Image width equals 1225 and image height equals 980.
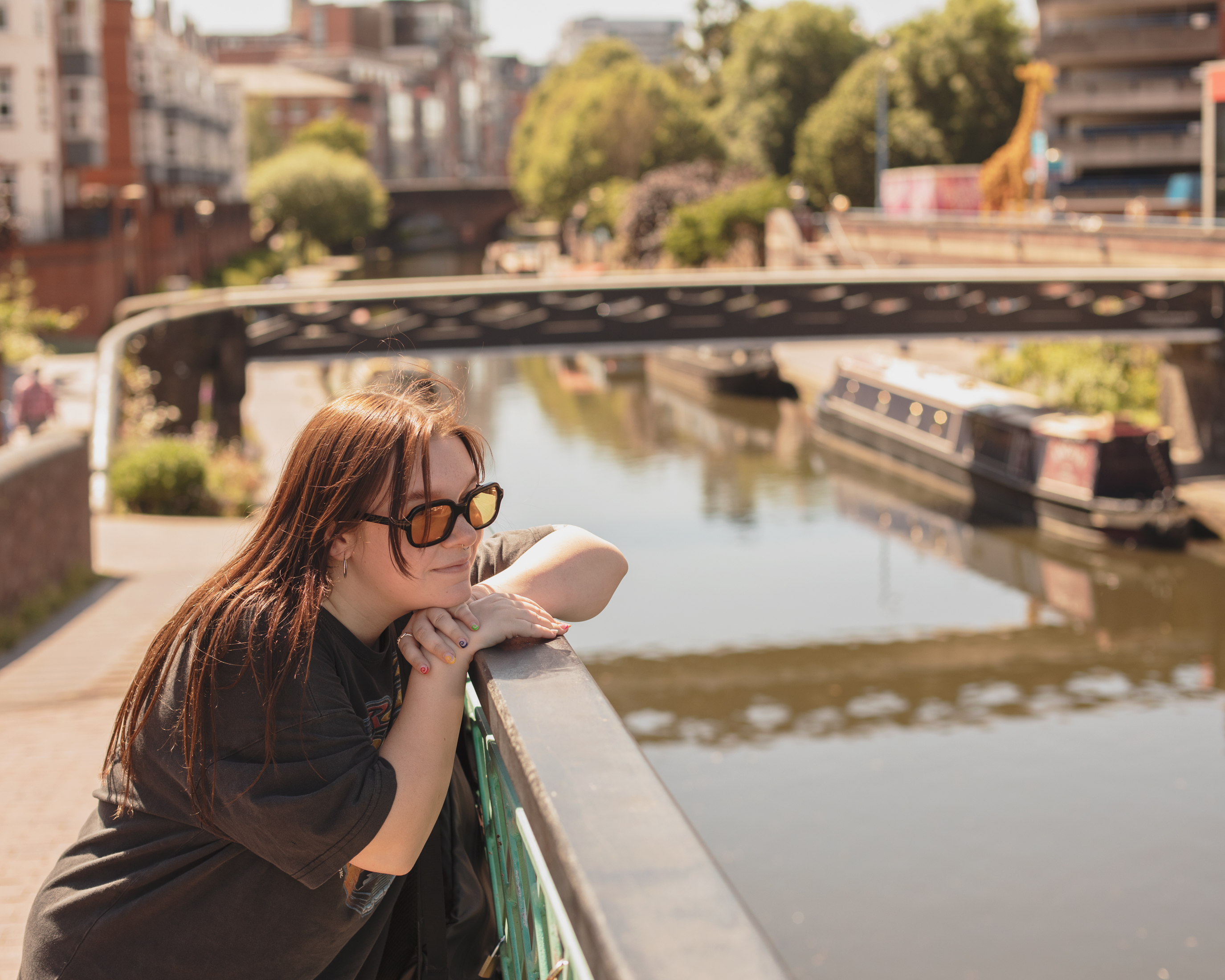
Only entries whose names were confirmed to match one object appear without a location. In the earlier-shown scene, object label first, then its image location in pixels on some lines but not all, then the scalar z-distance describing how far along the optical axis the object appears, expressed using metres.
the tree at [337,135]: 99.88
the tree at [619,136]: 69.88
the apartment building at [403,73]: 133.25
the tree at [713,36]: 86.38
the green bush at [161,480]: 17.70
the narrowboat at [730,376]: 44.38
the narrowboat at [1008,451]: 25.09
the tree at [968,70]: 59.50
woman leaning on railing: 2.06
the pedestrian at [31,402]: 21.39
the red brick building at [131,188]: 40.06
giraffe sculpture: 48.94
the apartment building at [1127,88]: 50.47
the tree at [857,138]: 59.94
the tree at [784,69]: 67.19
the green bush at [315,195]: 76.06
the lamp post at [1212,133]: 32.28
